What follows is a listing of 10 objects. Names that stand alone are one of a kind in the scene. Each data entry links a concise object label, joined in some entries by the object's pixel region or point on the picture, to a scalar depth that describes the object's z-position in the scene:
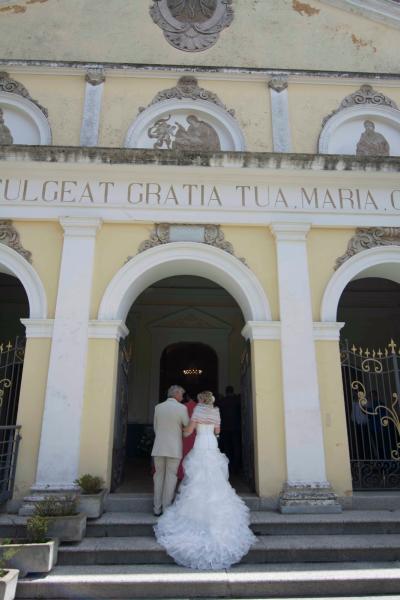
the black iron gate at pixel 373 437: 6.77
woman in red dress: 6.11
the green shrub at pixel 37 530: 4.52
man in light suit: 5.59
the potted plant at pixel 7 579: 3.78
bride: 4.47
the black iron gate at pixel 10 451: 5.98
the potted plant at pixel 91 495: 5.40
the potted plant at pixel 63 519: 4.80
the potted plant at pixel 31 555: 4.24
